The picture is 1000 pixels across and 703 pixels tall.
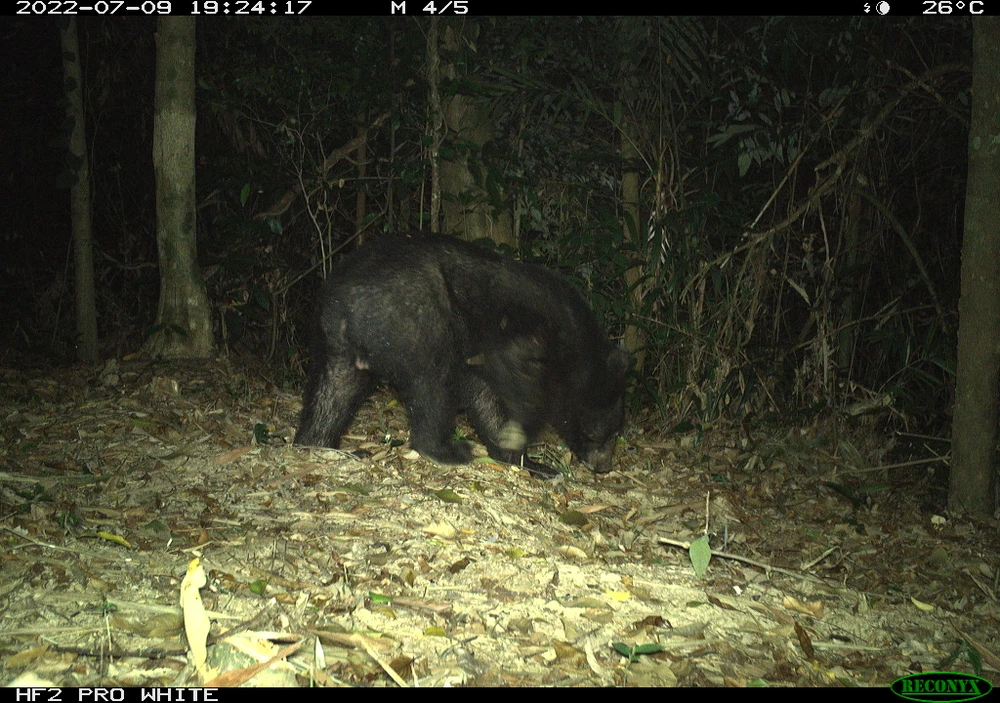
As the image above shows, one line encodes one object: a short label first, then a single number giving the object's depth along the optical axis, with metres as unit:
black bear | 4.44
